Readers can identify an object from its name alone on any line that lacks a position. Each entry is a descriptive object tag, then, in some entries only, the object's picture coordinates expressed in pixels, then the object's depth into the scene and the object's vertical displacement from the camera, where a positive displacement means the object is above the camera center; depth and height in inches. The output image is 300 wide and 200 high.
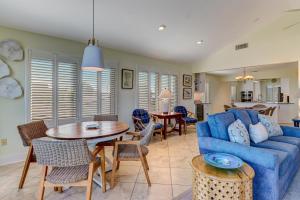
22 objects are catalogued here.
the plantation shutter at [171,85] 179.4 +20.9
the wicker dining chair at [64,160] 49.7 -23.2
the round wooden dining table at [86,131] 62.2 -16.6
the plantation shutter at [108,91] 132.2 +8.6
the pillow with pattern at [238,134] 69.7 -17.6
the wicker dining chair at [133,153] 70.3 -28.3
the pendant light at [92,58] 77.3 +23.9
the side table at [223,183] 48.1 -30.2
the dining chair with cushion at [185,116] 162.7 -20.5
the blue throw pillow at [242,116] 86.2 -9.9
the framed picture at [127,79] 144.6 +22.9
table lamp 152.2 +3.2
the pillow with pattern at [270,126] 90.3 -16.9
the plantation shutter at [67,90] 111.3 +7.4
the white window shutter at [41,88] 100.9 +8.4
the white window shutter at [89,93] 122.1 +5.7
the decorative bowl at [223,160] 52.4 -24.6
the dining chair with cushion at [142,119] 137.4 -21.1
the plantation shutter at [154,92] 168.3 +10.0
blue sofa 55.5 -24.5
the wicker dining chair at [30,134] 68.8 -19.8
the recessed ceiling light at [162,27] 116.8 +63.8
